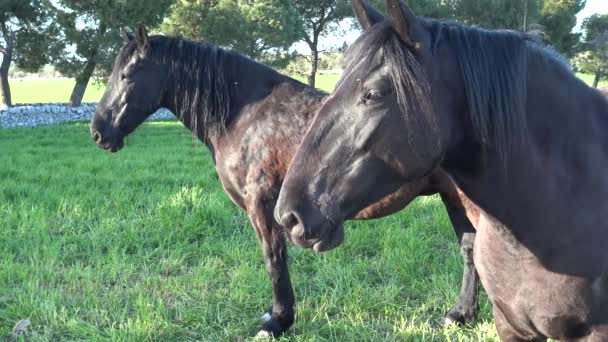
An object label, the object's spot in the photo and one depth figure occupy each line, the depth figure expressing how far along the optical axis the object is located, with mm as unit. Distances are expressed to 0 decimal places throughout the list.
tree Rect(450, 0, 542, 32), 25812
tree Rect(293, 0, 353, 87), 29844
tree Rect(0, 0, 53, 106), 18438
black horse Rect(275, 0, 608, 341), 1384
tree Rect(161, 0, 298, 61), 19844
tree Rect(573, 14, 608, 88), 25562
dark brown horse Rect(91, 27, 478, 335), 3352
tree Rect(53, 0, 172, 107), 18594
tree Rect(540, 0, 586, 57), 29297
